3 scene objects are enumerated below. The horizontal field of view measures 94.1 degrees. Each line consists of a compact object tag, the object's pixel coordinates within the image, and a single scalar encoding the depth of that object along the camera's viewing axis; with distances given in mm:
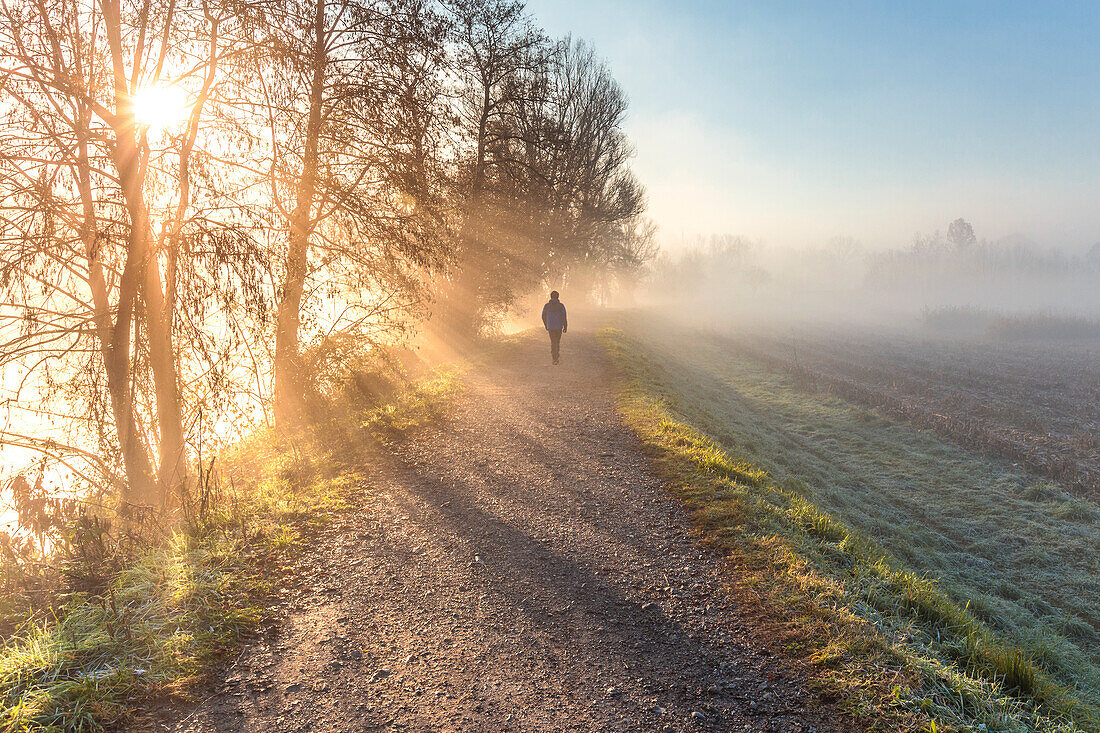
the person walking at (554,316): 13805
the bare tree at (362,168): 8930
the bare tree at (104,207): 5770
